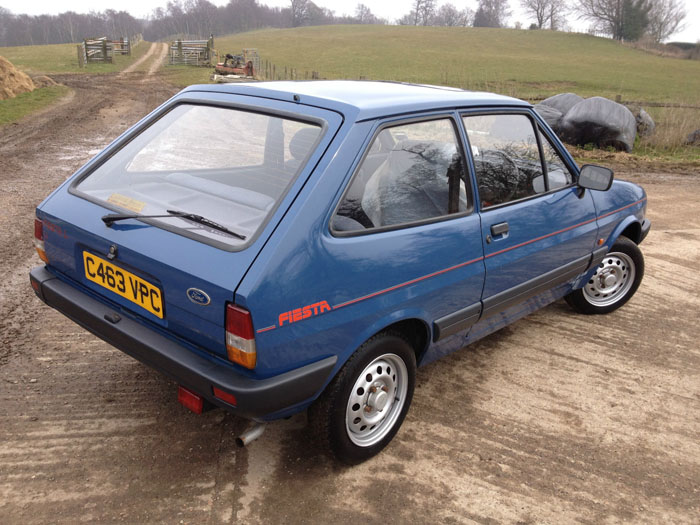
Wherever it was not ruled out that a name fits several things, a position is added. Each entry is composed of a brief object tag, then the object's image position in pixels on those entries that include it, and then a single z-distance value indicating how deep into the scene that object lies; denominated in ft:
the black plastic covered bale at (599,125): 41.86
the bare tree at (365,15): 428.56
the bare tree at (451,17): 363.56
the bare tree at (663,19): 251.05
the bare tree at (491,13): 345.51
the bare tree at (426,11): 376.68
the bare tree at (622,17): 246.17
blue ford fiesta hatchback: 7.45
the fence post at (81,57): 109.95
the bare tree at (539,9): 315.99
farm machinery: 94.43
